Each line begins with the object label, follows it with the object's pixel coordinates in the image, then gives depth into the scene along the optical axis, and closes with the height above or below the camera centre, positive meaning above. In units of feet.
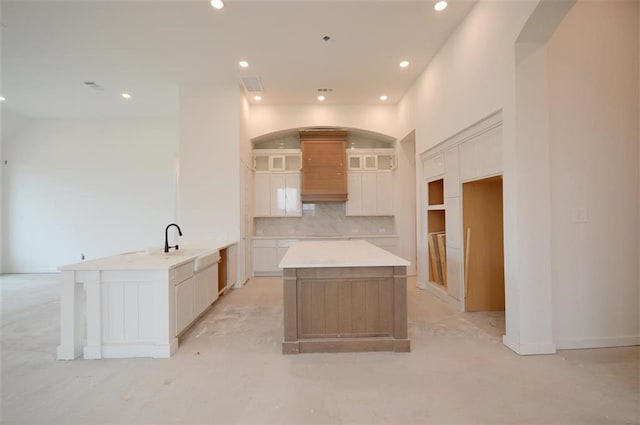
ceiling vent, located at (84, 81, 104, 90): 15.29 +7.22
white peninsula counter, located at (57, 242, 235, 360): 8.01 -2.53
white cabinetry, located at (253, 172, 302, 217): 19.90 +1.54
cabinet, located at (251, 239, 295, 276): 18.94 -2.33
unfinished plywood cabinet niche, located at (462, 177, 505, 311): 11.51 -1.20
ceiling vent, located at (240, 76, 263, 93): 15.31 +7.30
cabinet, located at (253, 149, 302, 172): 20.03 +3.97
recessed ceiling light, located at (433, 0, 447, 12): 9.86 +7.22
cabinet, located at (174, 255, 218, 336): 8.87 -2.71
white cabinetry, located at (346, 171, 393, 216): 20.01 +1.53
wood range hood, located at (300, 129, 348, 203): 19.26 +3.44
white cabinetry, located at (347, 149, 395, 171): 20.13 +3.98
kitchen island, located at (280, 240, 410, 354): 8.30 -2.48
